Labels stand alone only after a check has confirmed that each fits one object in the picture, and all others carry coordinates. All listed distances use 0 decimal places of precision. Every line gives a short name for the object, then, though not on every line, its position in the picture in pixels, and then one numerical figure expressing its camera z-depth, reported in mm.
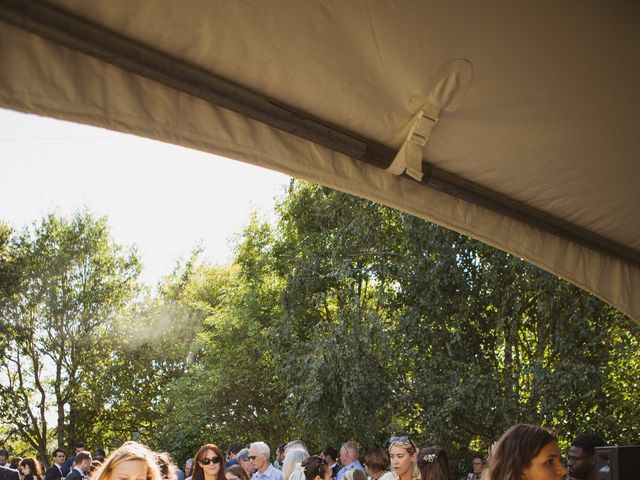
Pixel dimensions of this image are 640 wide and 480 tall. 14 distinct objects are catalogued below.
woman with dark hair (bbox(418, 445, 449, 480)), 6809
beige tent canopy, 2449
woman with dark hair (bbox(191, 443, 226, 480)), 7766
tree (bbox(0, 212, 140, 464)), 40125
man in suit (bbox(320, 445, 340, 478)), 12548
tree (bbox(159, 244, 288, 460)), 34156
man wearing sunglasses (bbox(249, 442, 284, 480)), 9938
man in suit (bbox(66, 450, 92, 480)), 14688
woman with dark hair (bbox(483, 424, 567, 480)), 3408
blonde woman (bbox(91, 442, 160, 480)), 4395
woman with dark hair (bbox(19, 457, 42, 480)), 17125
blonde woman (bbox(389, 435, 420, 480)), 6880
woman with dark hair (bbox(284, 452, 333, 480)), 7668
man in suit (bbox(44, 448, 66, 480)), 18000
